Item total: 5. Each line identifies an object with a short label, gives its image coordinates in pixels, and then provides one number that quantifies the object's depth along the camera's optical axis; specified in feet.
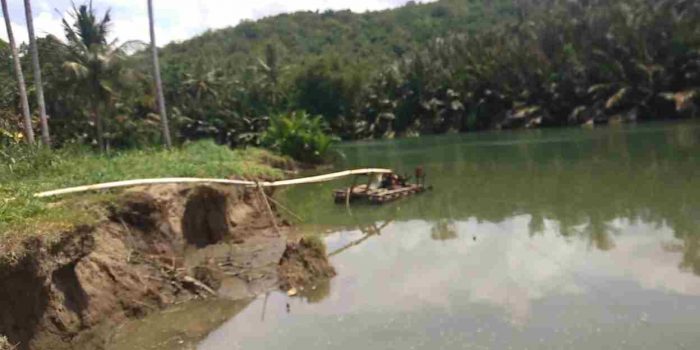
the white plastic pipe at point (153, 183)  39.34
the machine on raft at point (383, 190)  67.00
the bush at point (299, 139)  105.50
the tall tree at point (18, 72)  63.87
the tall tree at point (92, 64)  91.71
